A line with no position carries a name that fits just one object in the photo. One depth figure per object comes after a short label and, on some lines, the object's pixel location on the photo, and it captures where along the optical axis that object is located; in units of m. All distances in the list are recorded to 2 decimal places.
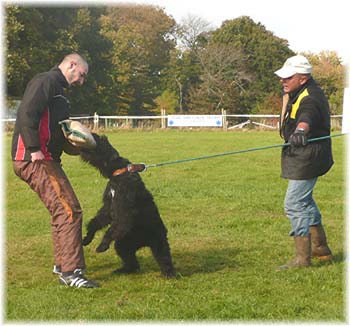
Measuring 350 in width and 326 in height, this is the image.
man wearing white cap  5.97
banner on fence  38.59
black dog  5.75
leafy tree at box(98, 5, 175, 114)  43.56
